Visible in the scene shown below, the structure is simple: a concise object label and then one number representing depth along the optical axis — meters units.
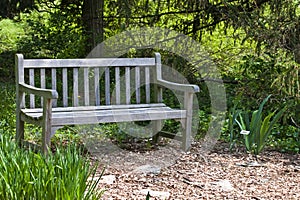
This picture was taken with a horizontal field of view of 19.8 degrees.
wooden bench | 6.58
